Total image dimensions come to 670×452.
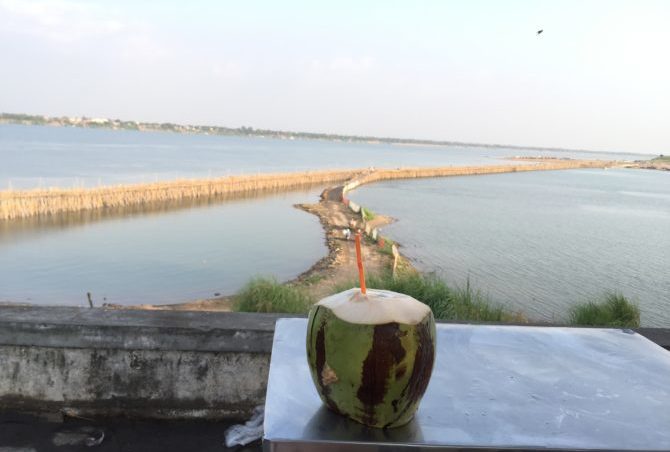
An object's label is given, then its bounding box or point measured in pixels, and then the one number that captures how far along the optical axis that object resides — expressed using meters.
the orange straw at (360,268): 1.38
